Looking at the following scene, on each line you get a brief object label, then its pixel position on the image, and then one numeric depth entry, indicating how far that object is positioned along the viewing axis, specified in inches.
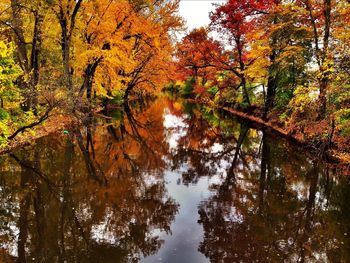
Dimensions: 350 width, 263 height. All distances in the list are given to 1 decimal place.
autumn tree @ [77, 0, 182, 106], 1029.8
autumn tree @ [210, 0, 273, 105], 1093.6
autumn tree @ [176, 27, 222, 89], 1326.3
